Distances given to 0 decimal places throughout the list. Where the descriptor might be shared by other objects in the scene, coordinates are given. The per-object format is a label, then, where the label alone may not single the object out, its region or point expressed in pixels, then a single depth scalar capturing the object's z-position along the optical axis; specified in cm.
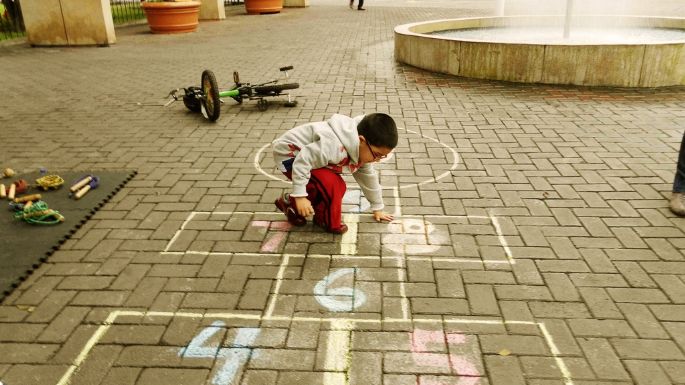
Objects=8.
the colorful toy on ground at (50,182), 486
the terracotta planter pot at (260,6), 2062
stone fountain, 816
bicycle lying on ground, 685
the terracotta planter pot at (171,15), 1530
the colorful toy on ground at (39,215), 424
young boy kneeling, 370
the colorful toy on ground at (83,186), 474
